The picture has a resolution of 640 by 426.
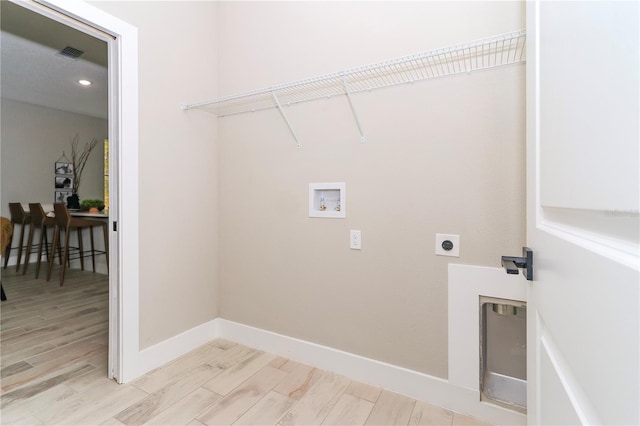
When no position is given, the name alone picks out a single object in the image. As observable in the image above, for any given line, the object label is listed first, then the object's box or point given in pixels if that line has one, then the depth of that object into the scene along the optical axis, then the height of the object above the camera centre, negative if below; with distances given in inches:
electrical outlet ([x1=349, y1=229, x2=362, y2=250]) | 66.4 -6.4
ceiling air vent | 116.5 +64.9
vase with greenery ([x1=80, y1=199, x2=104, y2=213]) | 174.1 +3.6
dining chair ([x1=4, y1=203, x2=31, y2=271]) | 165.9 -5.2
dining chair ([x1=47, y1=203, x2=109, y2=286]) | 139.9 -6.7
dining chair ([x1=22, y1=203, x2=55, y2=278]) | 152.4 -5.5
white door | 11.8 -0.1
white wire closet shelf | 51.0 +28.3
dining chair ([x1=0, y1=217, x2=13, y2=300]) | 120.6 -8.9
